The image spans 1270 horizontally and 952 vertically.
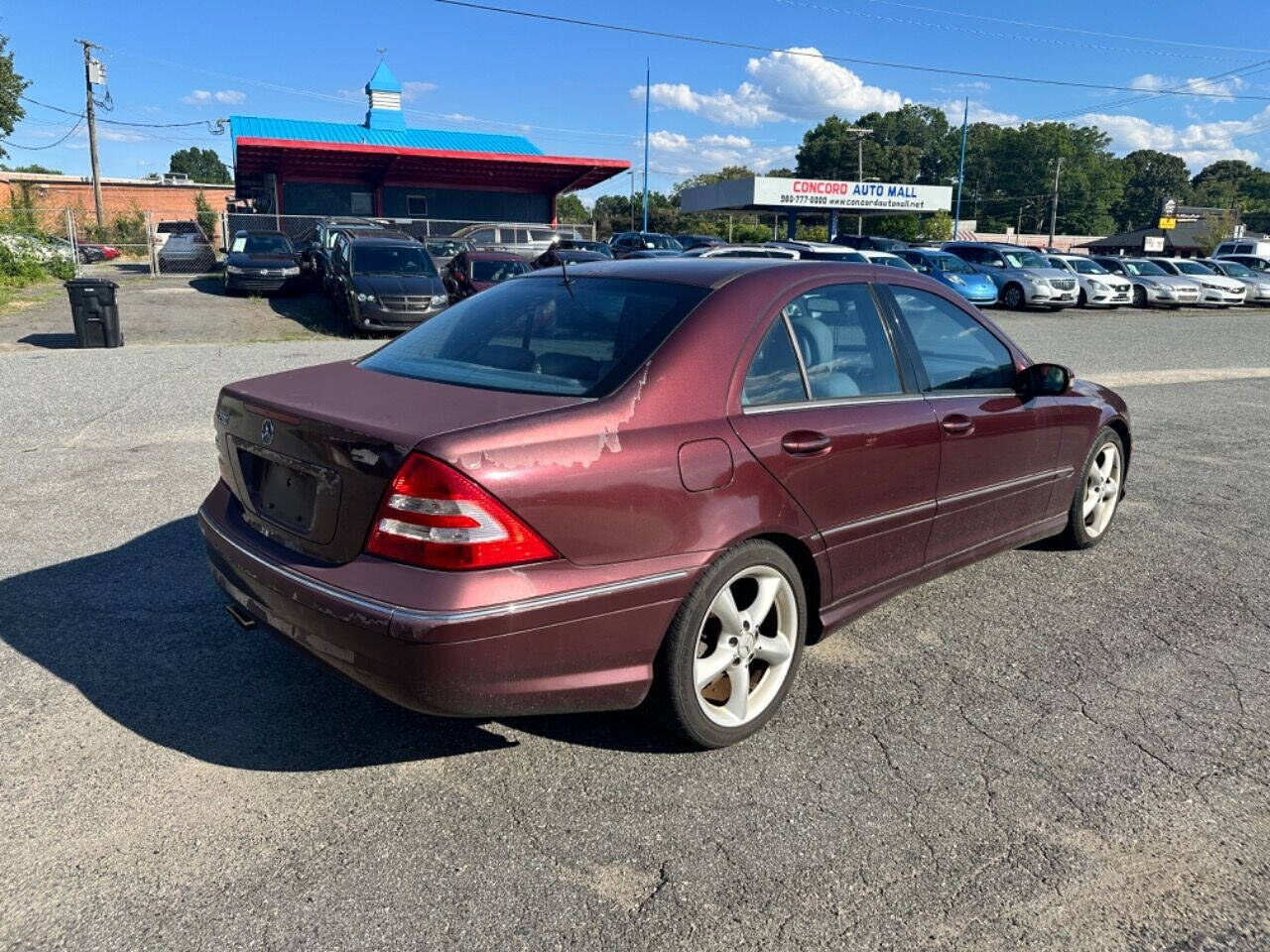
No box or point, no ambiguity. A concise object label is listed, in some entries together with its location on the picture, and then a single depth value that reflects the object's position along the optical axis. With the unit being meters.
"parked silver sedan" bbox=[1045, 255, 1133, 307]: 26.08
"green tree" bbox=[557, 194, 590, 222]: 95.88
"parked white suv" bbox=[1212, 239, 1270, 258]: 41.25
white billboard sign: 43.59
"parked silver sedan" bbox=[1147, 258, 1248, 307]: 28.83
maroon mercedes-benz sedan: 2.58
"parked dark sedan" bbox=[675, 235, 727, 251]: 31.55
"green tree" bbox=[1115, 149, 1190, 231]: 124.44
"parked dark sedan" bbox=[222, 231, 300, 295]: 20.97
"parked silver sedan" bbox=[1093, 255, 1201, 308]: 28.17
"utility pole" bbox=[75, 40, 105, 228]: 43.78
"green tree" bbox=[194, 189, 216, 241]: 51.77
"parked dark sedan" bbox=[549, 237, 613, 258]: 24.88
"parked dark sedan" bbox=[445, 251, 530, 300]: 17.73
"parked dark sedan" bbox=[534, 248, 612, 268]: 20.90
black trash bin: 13.13
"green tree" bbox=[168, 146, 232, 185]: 162.12
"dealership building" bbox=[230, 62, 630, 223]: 35.47
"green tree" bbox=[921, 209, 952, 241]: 68.44
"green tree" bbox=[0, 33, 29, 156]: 40.00
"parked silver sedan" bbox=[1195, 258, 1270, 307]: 29.89
